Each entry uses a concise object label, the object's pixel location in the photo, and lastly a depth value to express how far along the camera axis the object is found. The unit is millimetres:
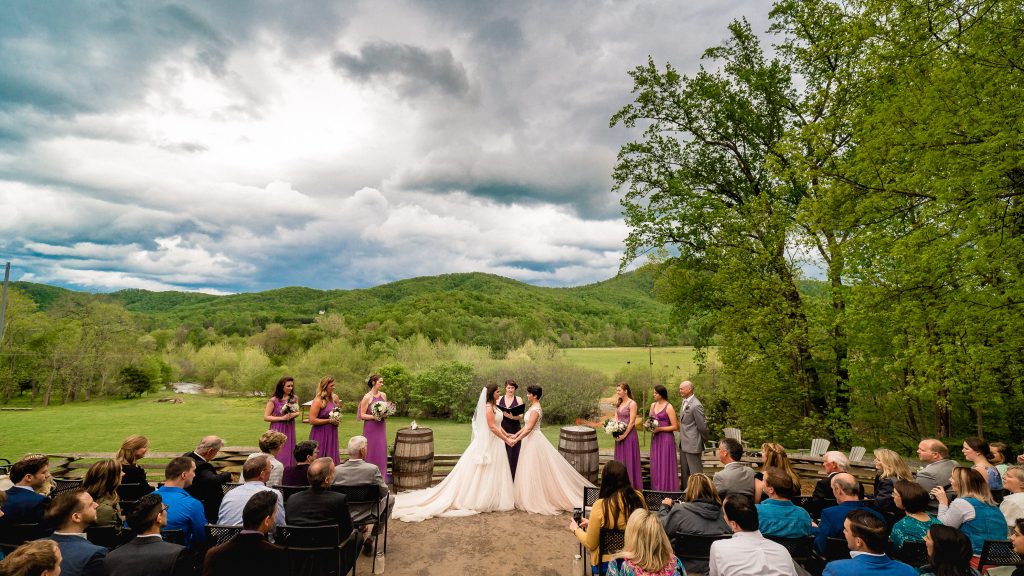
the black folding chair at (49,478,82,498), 4622
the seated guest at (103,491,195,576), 2676
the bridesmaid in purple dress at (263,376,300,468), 6633
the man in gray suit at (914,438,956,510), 4977
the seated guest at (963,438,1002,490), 4977
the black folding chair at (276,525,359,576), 3756
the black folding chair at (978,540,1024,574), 3451
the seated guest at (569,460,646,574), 3469
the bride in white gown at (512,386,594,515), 6898
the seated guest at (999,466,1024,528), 4023
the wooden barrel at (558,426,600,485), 7328
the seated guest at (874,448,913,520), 4234
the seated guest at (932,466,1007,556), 3762
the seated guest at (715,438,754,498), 4645
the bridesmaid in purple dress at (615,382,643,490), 7027
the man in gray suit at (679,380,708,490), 6863
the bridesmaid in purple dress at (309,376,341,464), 6910
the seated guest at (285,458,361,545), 3951
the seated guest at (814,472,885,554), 3695
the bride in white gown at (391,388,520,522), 6688
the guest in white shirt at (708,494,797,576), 2781
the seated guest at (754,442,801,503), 4824
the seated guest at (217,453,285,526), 3926
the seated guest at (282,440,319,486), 5066
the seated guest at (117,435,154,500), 4473
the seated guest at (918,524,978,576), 2850
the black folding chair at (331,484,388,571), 4887
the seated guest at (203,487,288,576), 2887
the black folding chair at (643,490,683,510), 4801
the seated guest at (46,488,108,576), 2760
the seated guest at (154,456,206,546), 3631
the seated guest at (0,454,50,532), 3689
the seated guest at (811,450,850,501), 4758
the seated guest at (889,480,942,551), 3549
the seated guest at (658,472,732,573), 3566
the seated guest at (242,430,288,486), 4871
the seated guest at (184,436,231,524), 4504
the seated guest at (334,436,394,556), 4980
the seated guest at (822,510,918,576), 2658
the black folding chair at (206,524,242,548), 3709
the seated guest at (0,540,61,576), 2225
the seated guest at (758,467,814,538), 3684
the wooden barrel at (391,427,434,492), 7297
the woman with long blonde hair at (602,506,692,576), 2643
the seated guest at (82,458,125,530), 3655
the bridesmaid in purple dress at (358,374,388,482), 7281
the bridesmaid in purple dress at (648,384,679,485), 6781
